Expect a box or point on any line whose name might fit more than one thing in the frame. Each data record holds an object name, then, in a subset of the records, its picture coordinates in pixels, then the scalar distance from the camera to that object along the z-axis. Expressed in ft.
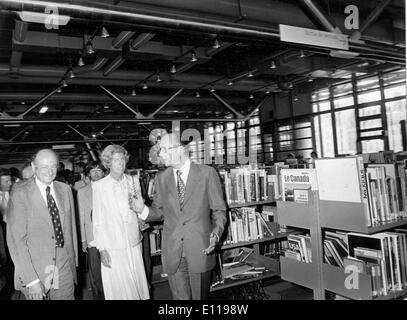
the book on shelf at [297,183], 9.07
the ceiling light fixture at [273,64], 20.40
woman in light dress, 9.70
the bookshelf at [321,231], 7.97
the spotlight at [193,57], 17.56
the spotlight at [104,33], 11.61
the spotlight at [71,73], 19.00
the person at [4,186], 14.59
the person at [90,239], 12.16
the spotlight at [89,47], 14.93
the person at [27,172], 14.50
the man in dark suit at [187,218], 8.95
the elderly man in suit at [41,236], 7.69
